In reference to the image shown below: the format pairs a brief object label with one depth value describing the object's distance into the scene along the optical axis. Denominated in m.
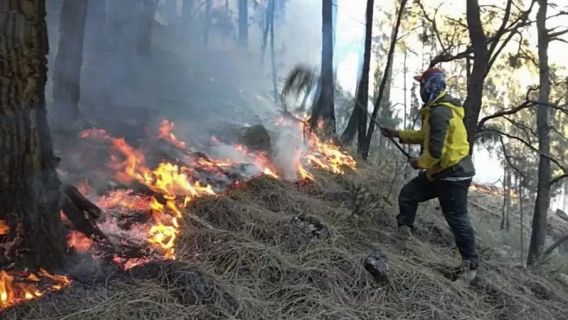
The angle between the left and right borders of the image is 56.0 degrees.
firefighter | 4.89
